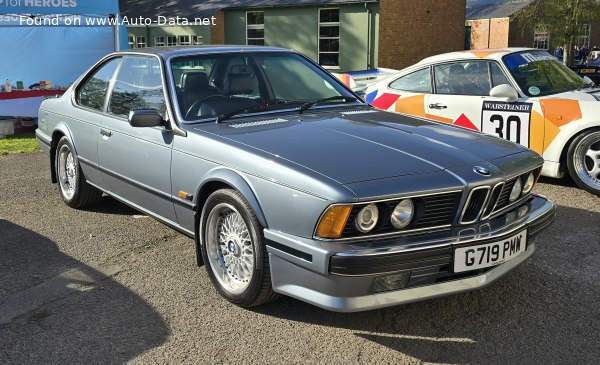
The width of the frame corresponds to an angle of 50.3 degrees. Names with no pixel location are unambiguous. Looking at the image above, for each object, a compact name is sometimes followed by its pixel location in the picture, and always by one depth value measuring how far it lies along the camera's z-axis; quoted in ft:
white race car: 20.34
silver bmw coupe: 10.12
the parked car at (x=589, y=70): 35.67
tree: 56.13
